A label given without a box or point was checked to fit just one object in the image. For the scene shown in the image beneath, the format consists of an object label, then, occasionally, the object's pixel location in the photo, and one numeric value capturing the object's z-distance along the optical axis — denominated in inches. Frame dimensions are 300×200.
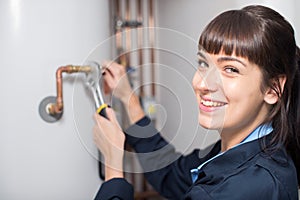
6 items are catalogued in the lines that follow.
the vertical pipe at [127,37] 56.4
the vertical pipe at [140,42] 57.8
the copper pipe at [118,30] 54.9
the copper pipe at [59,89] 38.6
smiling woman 31.4
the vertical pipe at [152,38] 58.7
